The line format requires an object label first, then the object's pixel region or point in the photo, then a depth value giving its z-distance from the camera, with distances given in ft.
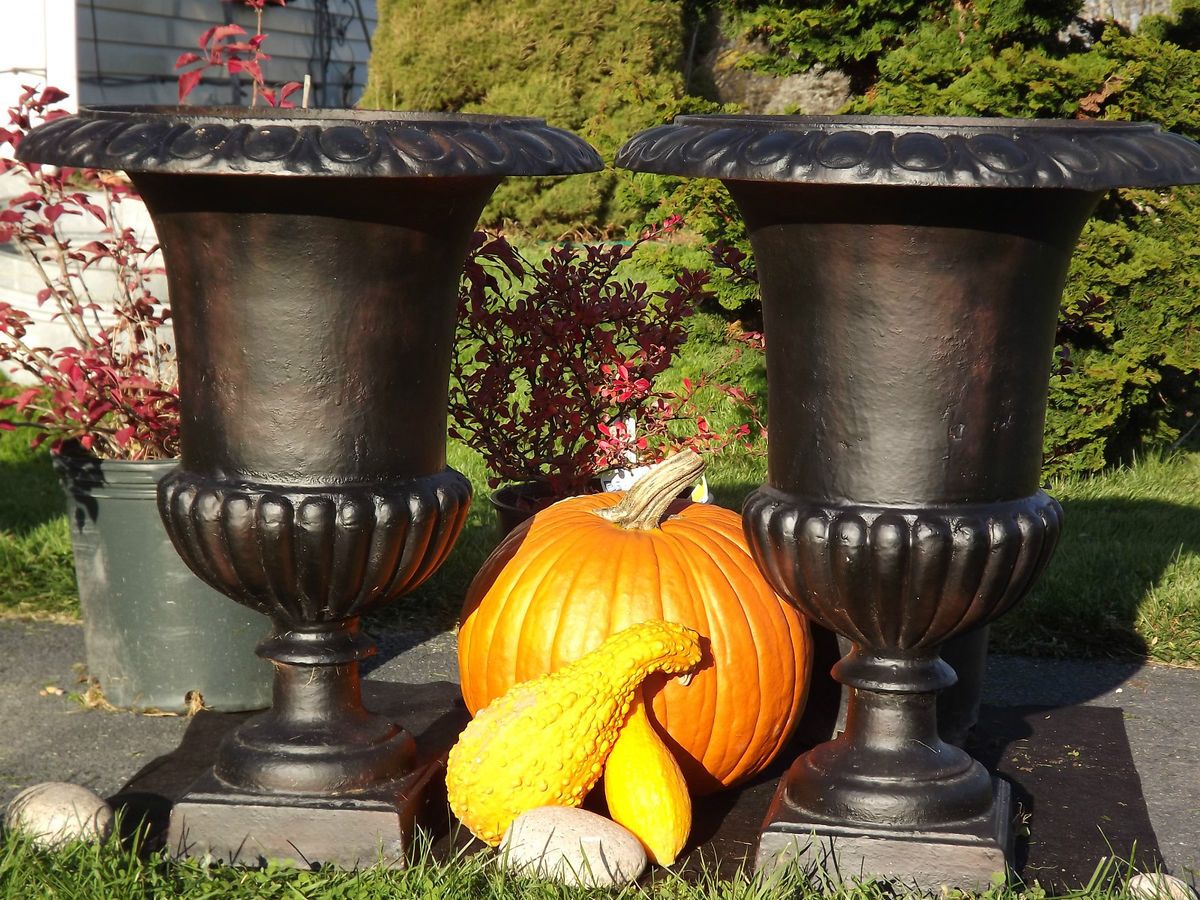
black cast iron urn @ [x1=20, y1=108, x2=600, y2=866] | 8.15
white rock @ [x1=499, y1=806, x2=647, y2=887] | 8.18
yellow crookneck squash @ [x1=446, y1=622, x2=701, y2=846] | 8.62
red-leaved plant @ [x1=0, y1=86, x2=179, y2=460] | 11.43
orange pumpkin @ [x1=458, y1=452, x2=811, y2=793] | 9.52
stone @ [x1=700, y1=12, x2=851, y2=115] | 37.64
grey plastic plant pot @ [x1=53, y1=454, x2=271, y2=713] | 11.39
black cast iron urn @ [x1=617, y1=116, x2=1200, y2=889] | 7.62
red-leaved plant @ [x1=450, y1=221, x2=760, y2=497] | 12.72
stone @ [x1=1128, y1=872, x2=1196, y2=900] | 8.04
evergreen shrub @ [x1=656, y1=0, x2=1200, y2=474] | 17.40
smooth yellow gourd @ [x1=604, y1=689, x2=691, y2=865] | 8.70
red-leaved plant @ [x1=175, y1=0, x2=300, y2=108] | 11.80
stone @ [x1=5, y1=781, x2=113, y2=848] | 8.74
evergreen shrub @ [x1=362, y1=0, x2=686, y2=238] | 32.78
